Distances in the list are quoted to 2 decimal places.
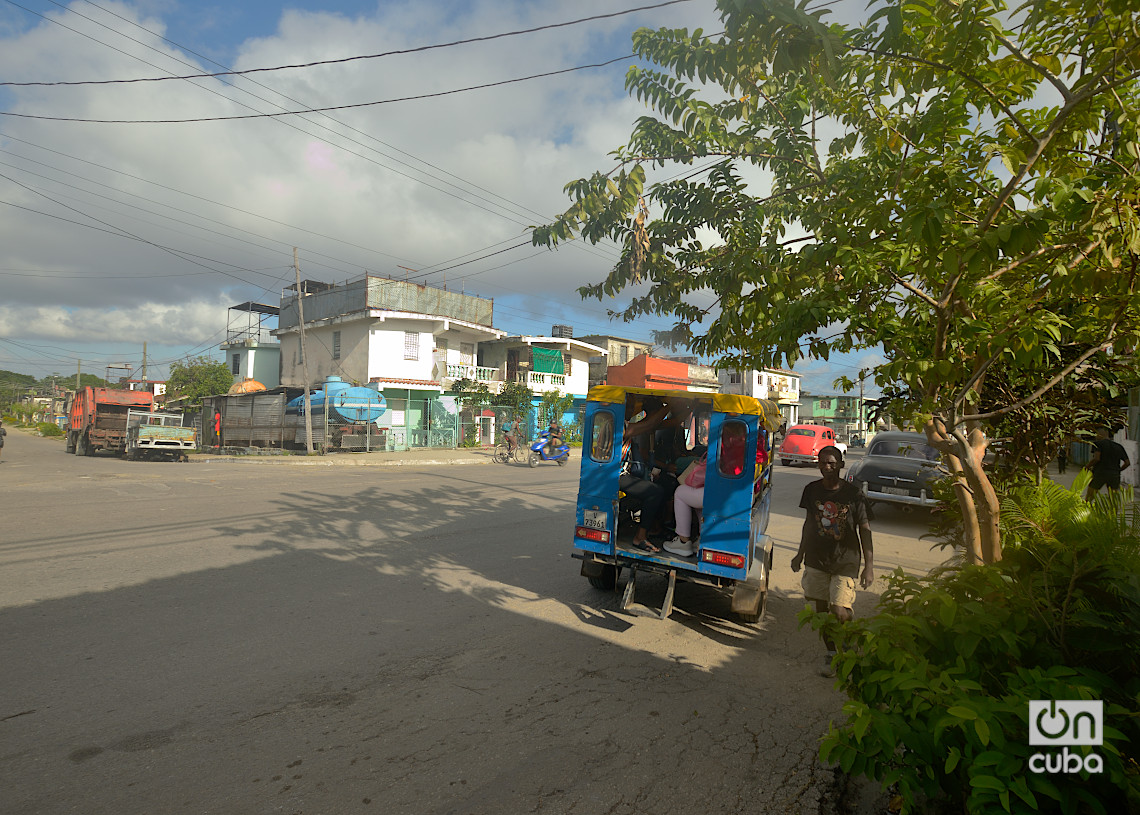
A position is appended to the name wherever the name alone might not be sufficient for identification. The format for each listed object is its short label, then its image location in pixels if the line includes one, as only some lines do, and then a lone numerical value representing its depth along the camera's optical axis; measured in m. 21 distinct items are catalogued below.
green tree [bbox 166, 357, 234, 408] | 45.25
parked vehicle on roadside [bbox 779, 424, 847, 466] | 25.84
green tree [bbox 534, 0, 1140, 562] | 2.91
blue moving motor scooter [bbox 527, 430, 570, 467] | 22.41
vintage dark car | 12.45
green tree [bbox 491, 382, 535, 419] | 33.22
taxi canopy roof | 5.54
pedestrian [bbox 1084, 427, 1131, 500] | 7.69
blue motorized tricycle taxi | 5.57
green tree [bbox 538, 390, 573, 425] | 35.94
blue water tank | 27.86
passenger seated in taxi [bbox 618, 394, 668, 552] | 6.29
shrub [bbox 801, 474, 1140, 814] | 1.92
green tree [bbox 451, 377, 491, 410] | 32.56
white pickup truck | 23.61
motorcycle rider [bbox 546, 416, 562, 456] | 22.50
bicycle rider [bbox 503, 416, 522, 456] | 23.81
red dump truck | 26.34
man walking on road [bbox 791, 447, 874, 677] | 5.11
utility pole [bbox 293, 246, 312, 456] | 24.55
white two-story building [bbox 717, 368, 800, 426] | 60.06
